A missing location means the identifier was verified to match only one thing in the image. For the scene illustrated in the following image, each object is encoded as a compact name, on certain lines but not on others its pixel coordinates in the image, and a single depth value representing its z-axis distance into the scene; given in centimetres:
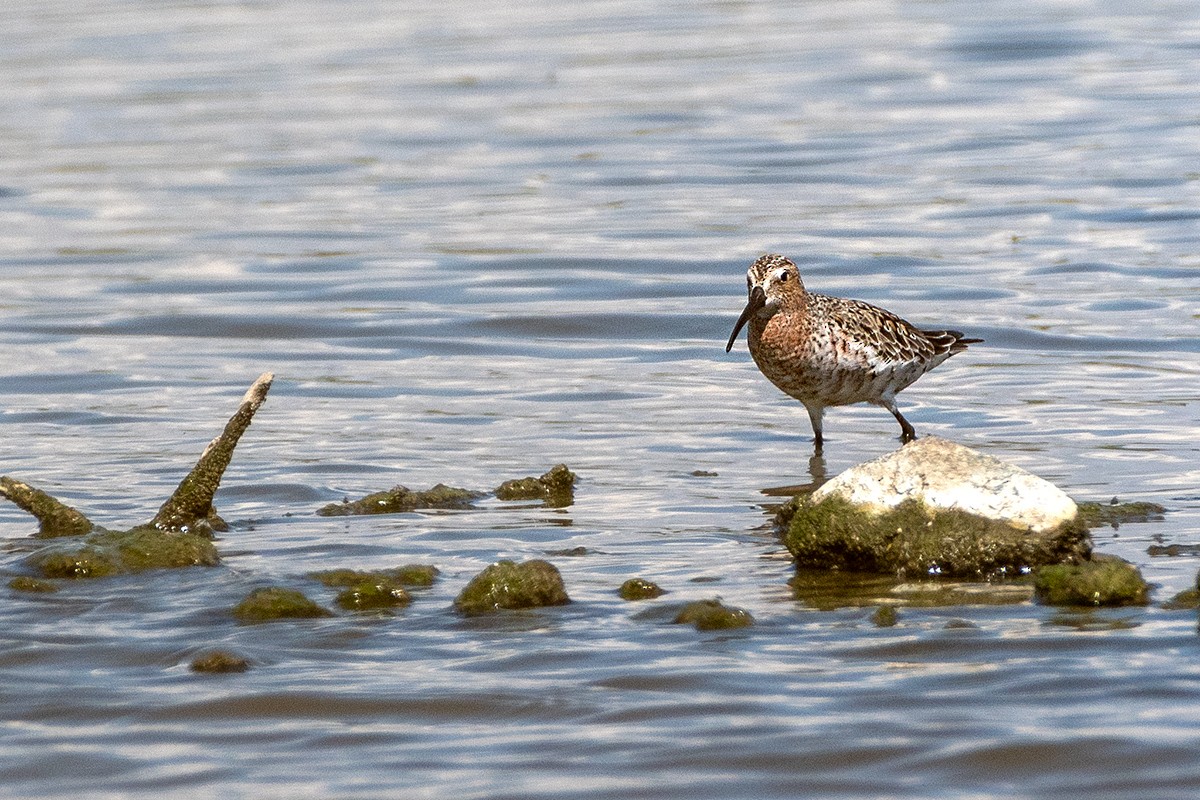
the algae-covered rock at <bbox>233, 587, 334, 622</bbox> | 1590
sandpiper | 2323
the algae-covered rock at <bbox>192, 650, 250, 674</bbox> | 1462
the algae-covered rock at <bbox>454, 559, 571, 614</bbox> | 1590
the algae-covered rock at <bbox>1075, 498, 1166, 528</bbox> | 1837
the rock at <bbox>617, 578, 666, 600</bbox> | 1631
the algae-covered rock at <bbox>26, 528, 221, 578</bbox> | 1716
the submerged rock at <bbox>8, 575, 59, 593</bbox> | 1678
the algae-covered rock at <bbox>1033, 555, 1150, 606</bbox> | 1537
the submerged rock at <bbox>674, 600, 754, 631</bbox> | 1531
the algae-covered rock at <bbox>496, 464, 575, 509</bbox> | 2056
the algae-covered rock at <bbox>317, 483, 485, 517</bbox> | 1994
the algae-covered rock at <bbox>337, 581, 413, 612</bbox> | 1620
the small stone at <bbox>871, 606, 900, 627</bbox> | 1528
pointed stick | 1831
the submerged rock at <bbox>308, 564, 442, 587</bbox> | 1672
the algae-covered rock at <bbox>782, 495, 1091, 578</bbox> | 1650
